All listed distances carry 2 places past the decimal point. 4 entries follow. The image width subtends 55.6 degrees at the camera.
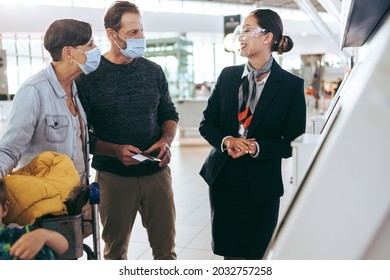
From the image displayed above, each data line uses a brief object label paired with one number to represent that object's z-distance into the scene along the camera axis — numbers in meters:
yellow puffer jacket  1.06
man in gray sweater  1.78
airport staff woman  1.57
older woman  1.30
